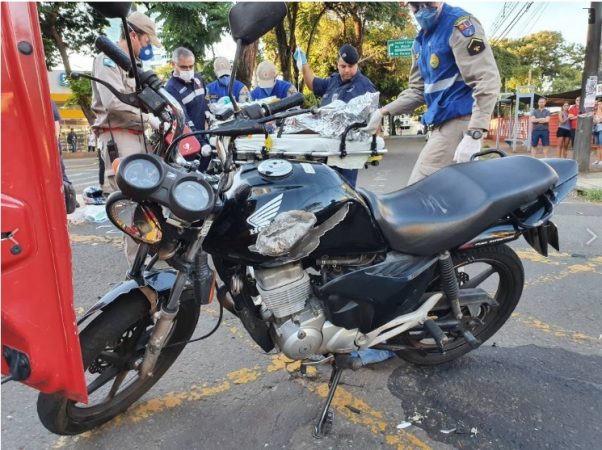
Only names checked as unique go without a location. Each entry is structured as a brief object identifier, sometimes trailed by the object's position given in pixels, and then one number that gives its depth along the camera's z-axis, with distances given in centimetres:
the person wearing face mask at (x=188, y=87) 474
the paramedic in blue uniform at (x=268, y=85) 629
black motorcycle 161
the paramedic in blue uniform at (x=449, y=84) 258
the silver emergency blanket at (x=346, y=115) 448
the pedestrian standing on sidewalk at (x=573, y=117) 1329
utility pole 910
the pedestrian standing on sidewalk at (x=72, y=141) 2877
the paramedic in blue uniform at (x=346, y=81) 482
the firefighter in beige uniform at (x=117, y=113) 323
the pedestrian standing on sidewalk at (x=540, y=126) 1256
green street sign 1655
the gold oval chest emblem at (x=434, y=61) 285
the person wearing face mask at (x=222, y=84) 590
